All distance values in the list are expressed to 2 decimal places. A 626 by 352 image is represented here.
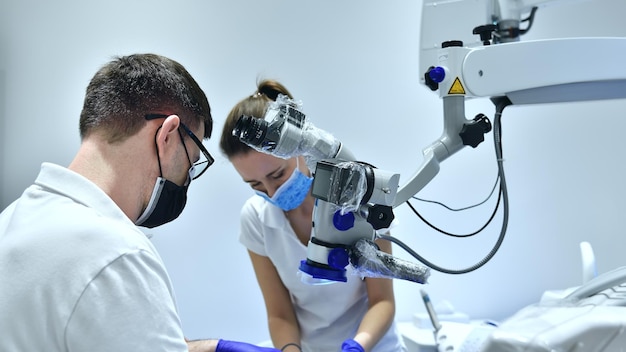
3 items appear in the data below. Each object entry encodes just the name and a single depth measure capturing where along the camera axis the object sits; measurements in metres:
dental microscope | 0.95
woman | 1.68
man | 0.80
